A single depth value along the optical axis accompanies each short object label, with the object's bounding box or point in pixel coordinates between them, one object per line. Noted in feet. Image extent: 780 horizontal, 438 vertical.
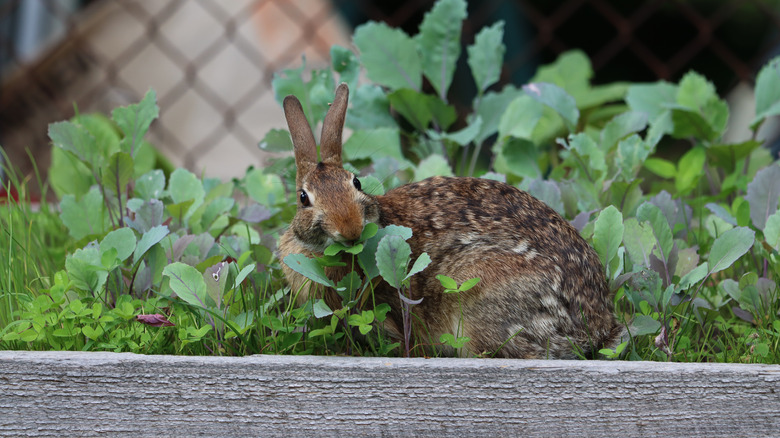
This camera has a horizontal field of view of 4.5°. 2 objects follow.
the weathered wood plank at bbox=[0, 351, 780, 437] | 21.70
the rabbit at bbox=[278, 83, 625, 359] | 21.85
